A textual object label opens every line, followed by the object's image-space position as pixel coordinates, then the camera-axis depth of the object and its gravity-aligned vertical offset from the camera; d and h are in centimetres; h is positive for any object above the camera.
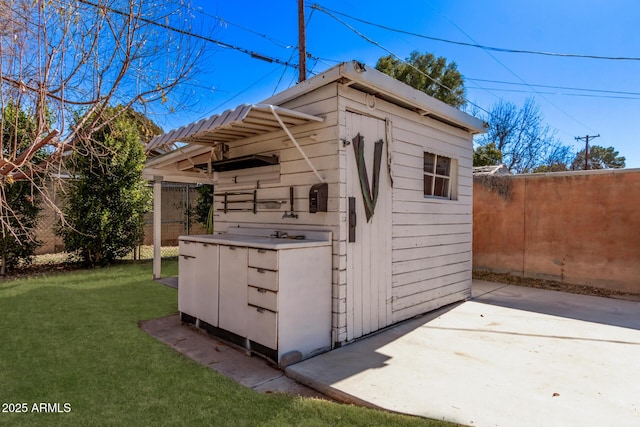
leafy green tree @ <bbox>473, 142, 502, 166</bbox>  1608 +268
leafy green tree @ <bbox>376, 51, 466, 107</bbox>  1662 +677
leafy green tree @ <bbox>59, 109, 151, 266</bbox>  688 +5
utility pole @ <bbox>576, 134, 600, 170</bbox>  2470 +548
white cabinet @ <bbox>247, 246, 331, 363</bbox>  287 -77
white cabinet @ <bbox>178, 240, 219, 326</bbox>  357 -77
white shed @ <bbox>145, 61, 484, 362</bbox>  328 +34
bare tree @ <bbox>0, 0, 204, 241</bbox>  194 +94
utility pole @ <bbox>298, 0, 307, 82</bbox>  821 +398
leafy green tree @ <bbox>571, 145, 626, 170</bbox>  3145 +536
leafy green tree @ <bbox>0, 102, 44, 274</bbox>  616 -27
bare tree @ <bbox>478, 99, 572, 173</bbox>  2059 +465
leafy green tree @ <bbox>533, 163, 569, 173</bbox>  2156 +292
